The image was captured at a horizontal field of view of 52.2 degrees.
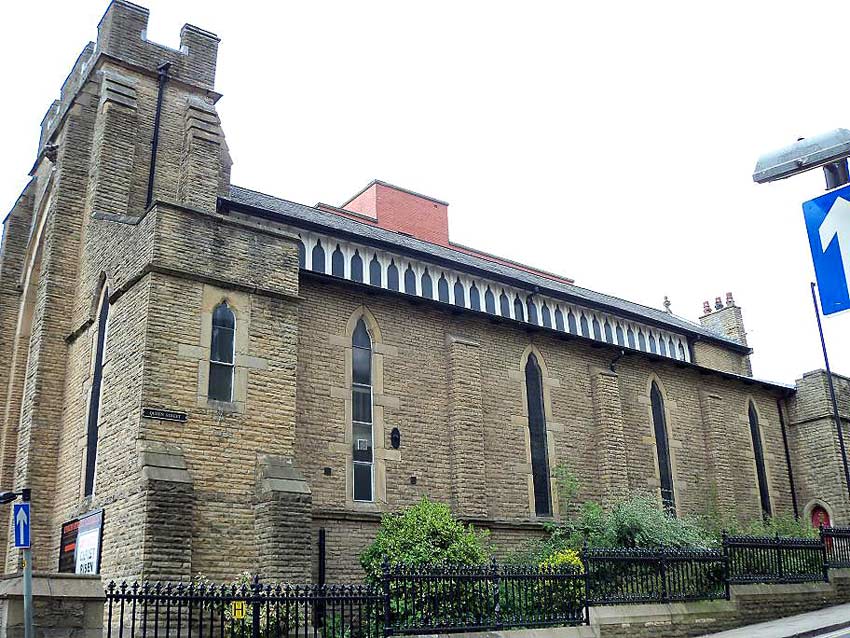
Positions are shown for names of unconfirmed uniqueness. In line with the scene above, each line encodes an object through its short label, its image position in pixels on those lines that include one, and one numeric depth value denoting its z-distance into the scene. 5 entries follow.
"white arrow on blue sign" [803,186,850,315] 6.32
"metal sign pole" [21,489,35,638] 9.95
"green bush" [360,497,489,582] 17.66
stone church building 15.92
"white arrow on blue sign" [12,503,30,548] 10.81
